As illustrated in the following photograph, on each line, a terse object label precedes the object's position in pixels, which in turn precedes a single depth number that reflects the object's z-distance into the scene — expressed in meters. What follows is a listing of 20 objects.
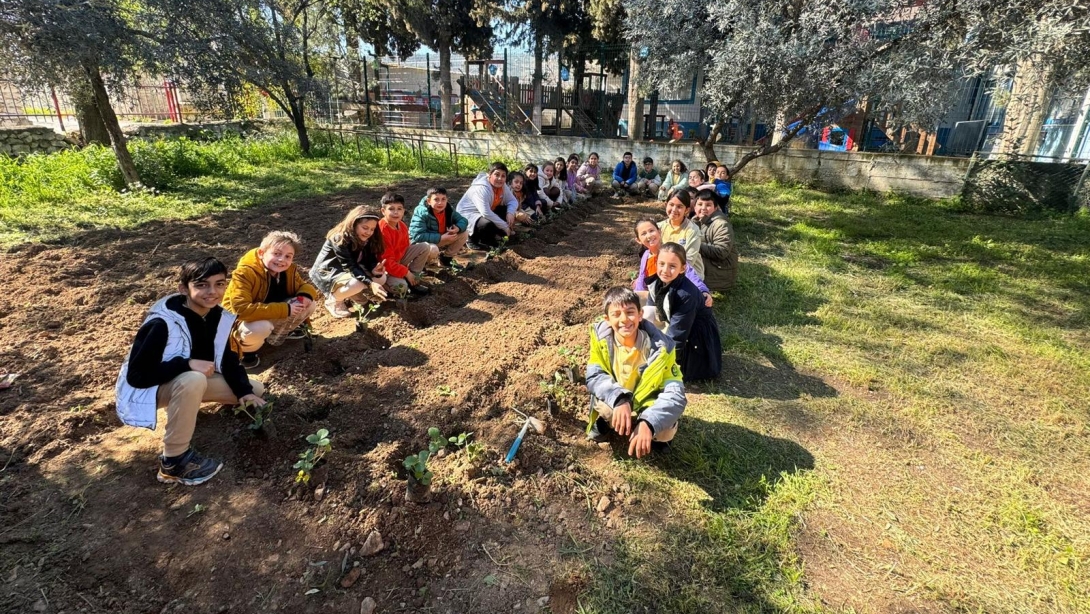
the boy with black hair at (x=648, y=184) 10.38
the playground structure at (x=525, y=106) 13.91
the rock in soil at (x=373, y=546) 2.28
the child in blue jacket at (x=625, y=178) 10.45
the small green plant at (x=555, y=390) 3.46
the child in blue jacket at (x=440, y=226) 5.55
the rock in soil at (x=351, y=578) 2.14
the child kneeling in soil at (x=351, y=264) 4.39
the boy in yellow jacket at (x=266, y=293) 3.42
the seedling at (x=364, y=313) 4.39
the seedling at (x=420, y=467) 2.46
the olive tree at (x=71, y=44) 6.29
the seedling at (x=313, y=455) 2.55
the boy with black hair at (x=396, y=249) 4.73
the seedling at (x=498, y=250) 6.25
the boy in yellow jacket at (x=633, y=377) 2.62
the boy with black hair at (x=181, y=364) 2.45
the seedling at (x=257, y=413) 2.82
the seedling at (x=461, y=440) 2.81
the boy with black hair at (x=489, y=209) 6.51
